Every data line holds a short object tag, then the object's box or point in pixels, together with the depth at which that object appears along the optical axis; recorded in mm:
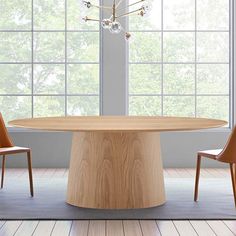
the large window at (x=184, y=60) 7199
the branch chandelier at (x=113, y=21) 4402
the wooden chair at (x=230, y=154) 4375
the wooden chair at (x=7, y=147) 4937
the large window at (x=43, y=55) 7148
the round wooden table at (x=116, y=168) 4484
